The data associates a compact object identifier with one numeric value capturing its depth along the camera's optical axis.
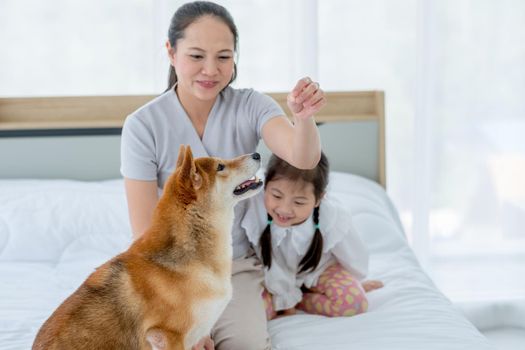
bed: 1.87
